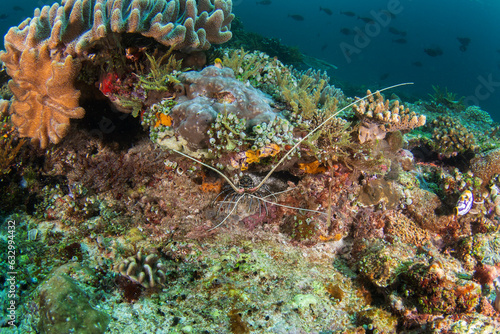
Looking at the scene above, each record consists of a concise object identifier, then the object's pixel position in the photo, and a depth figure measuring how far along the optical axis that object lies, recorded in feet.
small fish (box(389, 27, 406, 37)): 100.50
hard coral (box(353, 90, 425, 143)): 13.82
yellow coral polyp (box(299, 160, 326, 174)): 13.52
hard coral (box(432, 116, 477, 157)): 18.67
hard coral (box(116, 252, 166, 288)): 9.23
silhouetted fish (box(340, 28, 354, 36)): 89.66
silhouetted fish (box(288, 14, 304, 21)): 89.80
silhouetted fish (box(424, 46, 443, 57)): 77.18
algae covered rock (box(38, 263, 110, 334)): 7.62
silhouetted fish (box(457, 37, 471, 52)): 95.60
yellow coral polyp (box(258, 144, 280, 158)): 11.21
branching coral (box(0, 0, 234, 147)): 11.89
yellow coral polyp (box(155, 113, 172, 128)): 11.82
